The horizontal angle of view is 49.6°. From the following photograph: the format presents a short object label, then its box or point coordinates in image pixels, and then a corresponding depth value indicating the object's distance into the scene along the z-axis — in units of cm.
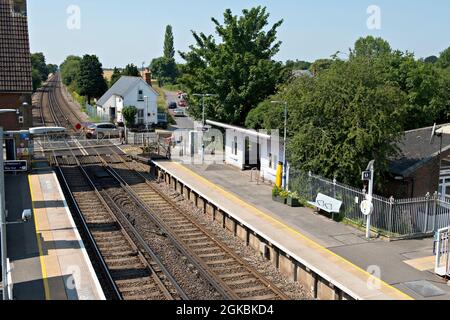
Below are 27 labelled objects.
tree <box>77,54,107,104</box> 7900
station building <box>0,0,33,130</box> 3055
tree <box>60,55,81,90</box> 11005
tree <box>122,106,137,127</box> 5466
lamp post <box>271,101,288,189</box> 2291
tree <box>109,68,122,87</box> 7999
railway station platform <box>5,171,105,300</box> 1361
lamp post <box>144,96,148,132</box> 5791
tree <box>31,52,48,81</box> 13265
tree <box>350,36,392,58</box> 5922
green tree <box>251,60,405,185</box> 2048
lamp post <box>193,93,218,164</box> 3359
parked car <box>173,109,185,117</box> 7764
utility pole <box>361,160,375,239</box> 1803
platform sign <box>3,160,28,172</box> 1827
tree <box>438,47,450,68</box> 10747
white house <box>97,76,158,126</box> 5984
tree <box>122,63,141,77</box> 7600
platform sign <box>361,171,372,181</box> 1820
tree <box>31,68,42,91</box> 10144
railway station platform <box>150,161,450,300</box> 1377
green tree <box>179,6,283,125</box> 3553
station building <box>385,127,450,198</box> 2192
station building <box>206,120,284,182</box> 2656
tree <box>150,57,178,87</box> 13850
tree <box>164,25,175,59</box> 14075
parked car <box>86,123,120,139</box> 5006
